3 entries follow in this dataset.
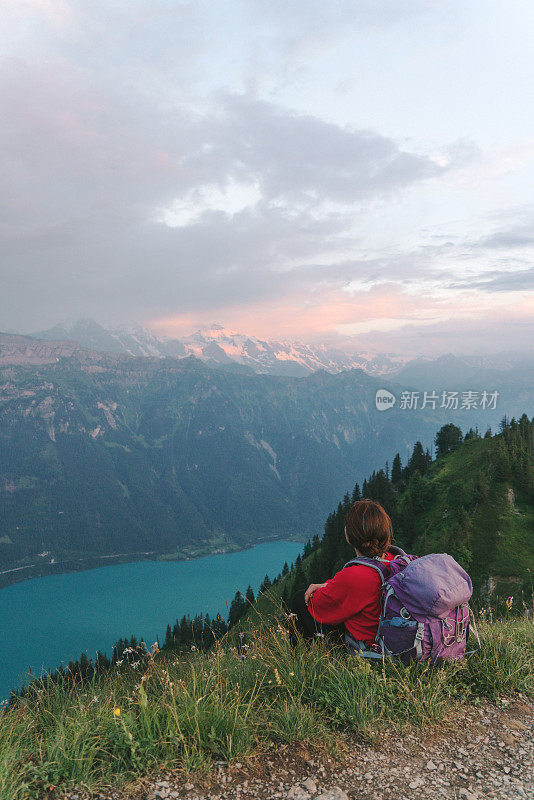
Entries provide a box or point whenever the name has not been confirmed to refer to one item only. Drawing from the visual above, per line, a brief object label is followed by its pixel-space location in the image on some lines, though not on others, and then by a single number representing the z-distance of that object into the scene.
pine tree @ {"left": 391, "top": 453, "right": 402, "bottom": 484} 94.27
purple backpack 4.91
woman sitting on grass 5.31
